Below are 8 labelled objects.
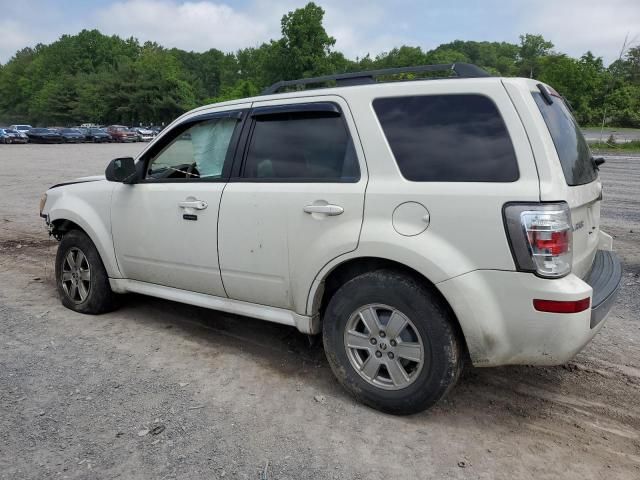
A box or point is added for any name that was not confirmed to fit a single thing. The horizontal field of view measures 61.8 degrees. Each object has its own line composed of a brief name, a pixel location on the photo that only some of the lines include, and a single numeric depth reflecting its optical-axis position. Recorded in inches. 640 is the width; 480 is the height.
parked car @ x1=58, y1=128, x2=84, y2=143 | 1972.2
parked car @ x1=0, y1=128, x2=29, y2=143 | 1815.9
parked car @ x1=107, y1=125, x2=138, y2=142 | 2101.4
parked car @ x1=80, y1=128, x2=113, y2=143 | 2045.4
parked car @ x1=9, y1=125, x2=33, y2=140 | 1876.4
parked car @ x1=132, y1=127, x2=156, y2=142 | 2258.9
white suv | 107.3
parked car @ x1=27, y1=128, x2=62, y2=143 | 1919.3
